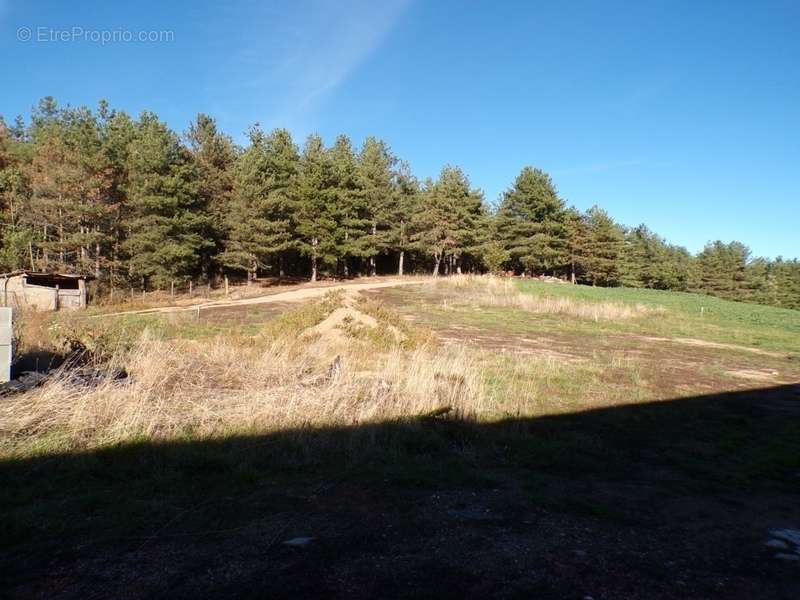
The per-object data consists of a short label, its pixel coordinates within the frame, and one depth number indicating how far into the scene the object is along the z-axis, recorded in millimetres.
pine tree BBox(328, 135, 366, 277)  43500
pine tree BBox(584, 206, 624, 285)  63875
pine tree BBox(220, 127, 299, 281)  37500
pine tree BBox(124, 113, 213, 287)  32375
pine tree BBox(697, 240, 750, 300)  84938
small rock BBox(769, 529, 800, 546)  4262
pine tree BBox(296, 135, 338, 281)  41875
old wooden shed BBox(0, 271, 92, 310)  23703
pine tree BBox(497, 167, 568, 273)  57250
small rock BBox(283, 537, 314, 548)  3809
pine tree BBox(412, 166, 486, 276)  49594
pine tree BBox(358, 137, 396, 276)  46219
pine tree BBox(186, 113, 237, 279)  40812
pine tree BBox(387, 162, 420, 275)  50188
